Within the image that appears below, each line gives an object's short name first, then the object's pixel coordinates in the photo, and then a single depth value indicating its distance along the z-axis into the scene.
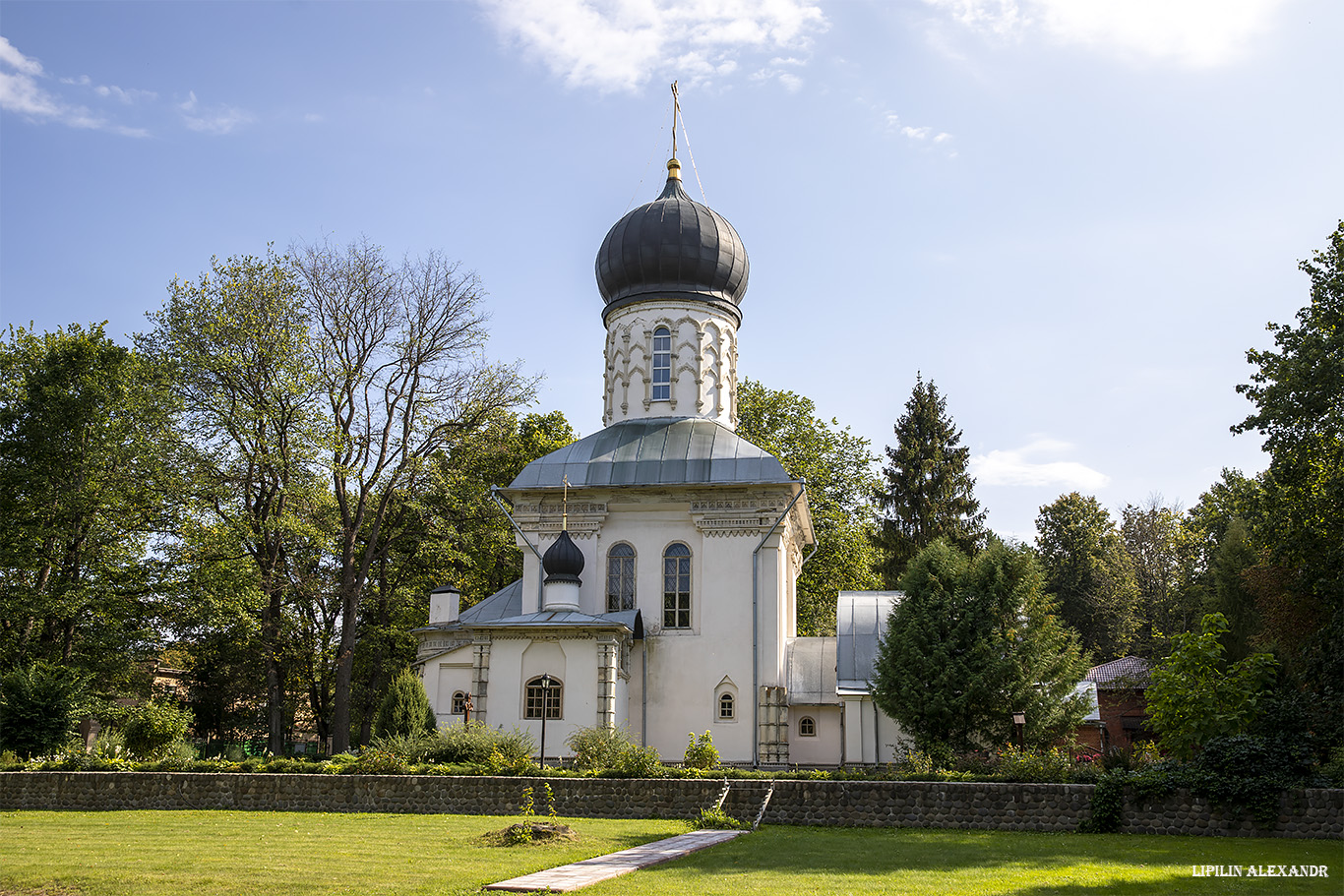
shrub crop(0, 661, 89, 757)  21.47
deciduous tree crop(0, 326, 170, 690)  25.41
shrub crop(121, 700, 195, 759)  19.45
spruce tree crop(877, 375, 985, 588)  36.34
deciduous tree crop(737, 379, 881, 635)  33.47
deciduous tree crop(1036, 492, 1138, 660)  43.09
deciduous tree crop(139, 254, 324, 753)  25.56
